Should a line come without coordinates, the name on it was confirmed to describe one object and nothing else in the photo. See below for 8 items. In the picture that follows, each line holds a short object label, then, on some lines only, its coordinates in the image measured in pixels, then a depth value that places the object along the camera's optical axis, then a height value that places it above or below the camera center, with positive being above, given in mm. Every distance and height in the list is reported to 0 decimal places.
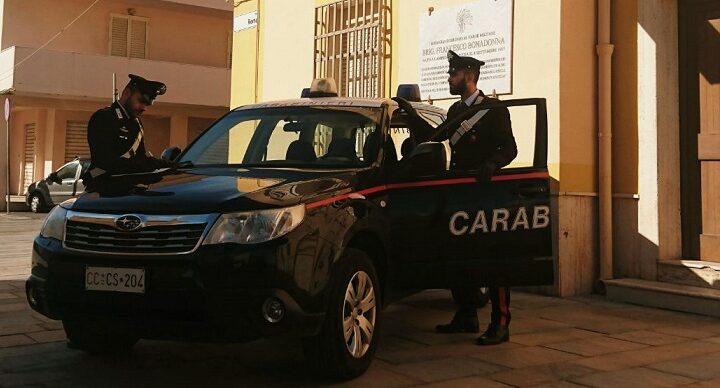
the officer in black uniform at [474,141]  5008 +639
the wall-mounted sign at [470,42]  7926 +2167
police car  3584 -39
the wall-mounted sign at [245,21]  12312 +3523
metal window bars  9664 +2548
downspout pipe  7457 +977
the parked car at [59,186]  19536 +1039
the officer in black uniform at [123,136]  5172 +652
